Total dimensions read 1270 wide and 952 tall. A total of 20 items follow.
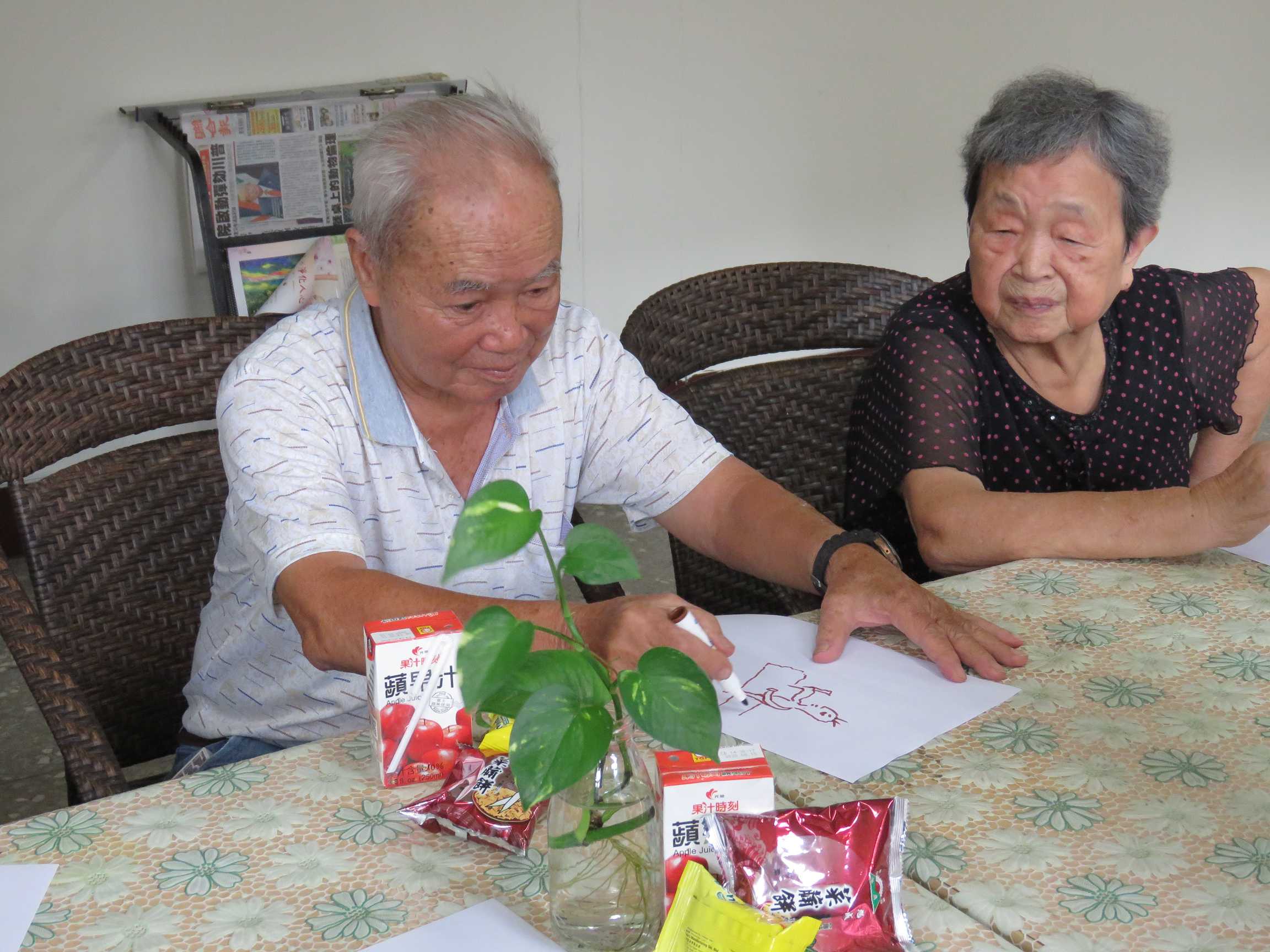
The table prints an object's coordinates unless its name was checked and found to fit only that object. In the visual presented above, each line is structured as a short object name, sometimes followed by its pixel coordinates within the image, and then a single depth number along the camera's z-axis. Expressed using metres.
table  0.91
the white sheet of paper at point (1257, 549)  1.55
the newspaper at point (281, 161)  3.06
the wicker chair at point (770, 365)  1.93
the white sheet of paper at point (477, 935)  0.89
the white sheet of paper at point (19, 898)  0.92
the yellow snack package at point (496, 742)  1.08
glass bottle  0.82
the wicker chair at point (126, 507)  1.54
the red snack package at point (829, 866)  0.85
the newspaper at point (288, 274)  3.12
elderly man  1.32
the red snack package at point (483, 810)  0.99
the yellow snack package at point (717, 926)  0.78
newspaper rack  3.04
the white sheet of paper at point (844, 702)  1.14
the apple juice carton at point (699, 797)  0.87
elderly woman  1.55
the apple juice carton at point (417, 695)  1.05
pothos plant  0.72
